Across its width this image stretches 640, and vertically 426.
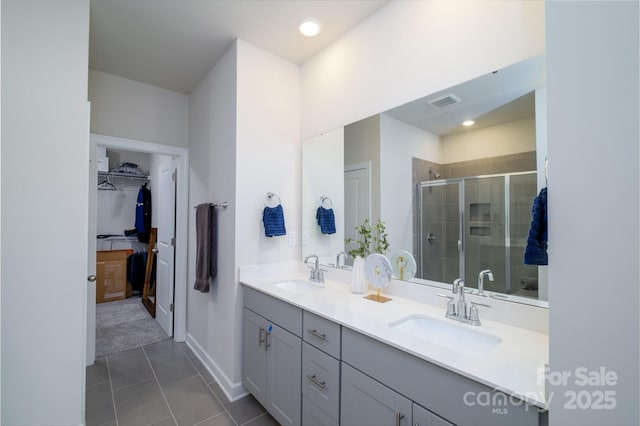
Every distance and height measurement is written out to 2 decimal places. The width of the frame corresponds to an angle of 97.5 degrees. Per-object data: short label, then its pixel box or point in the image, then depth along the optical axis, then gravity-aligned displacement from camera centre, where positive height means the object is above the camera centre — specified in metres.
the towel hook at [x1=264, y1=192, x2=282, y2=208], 2.30 +0.13
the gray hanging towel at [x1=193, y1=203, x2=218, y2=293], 2.38 -0.29
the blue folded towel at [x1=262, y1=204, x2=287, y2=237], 2.24 -0.05
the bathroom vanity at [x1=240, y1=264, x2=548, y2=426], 0.88 -0.59
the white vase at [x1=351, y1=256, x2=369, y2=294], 1.84 -0.42
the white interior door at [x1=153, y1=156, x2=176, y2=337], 3.14 -0.35
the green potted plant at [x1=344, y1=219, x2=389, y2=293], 1.84 -0.21
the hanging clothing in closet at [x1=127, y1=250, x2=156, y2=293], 4.69 -0.92
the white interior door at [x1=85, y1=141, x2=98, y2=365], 2.55 -0.43
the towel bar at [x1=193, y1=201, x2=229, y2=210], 2.27 +0.09
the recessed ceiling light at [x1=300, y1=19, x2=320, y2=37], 1.99 +1.37
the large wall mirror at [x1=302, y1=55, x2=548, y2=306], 1.27 +0.22
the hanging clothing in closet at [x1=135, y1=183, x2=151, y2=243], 4.74 +0.03
